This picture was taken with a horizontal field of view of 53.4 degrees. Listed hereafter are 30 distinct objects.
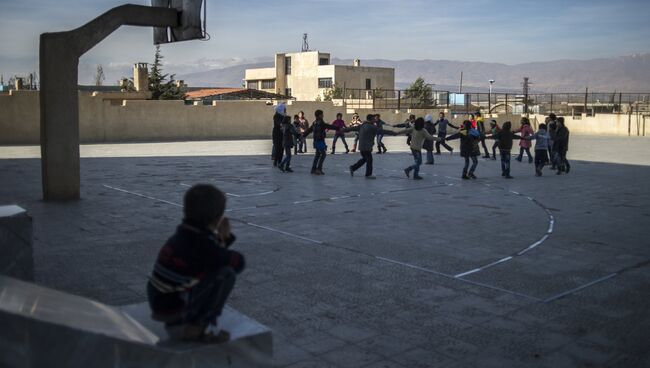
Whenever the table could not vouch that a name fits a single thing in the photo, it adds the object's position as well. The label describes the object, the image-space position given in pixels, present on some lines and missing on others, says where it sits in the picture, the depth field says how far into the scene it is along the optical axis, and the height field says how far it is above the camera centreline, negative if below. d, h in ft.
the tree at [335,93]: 216.58 +10.64
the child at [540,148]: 56.18 -2.02
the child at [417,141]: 53.36 -1.39
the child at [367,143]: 52.75 -1.50
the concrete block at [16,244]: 17.98 -3.39
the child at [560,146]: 57.98 -1.90
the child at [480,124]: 74.11 +0.01
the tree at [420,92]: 170.39 +10.30
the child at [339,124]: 77.43 +0.06
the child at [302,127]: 79.17 -0.31
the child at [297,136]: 75.78 -1.30
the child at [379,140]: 70.33 -1.91
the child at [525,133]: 64.69 -0.85
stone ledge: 10.16 -3.55
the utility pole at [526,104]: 151.64 +4.91
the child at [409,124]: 69.72 +0.07
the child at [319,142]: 54.74 -1.48
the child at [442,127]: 77.48 -0.29
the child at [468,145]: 53.21 -1.67
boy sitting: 11.26 -2.56
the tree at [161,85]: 166.95 +10.44
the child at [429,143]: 65.77 -1.84
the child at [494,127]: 64.38 -0.25
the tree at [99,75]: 280.51 +21.69
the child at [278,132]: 58.29 -0.67
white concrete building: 270.26 +21.34
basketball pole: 38.86 +1.53
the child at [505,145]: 54.19 -1.70
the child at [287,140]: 57.57 -1.38
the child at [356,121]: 84.69 +0.47
